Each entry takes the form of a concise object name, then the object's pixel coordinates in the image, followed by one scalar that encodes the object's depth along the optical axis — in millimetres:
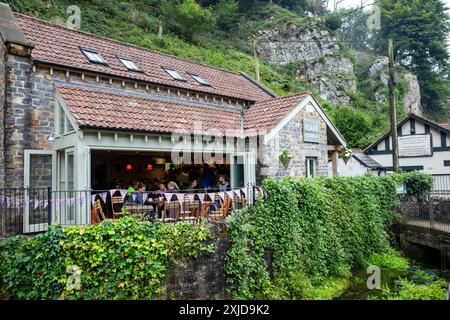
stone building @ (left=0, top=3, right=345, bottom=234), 9539
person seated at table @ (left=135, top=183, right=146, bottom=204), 8494
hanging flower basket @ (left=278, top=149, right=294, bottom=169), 12195
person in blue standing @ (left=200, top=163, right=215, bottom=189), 12851
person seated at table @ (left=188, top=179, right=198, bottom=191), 12141
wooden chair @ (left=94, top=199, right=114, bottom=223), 8544
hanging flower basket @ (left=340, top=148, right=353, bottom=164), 14922
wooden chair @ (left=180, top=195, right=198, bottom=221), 8607
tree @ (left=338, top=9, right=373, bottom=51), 62234
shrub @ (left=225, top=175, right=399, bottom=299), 8453
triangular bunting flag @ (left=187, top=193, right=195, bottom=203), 8805
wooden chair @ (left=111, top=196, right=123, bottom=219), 8833
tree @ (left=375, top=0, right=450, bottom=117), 44500
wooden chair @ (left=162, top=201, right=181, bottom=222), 8704
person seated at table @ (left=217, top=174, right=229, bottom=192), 12235
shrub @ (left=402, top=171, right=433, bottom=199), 16062
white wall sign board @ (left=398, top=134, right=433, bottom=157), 23188
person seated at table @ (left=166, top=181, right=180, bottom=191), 11330
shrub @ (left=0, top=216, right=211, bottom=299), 6484
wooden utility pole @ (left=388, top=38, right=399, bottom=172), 16016
